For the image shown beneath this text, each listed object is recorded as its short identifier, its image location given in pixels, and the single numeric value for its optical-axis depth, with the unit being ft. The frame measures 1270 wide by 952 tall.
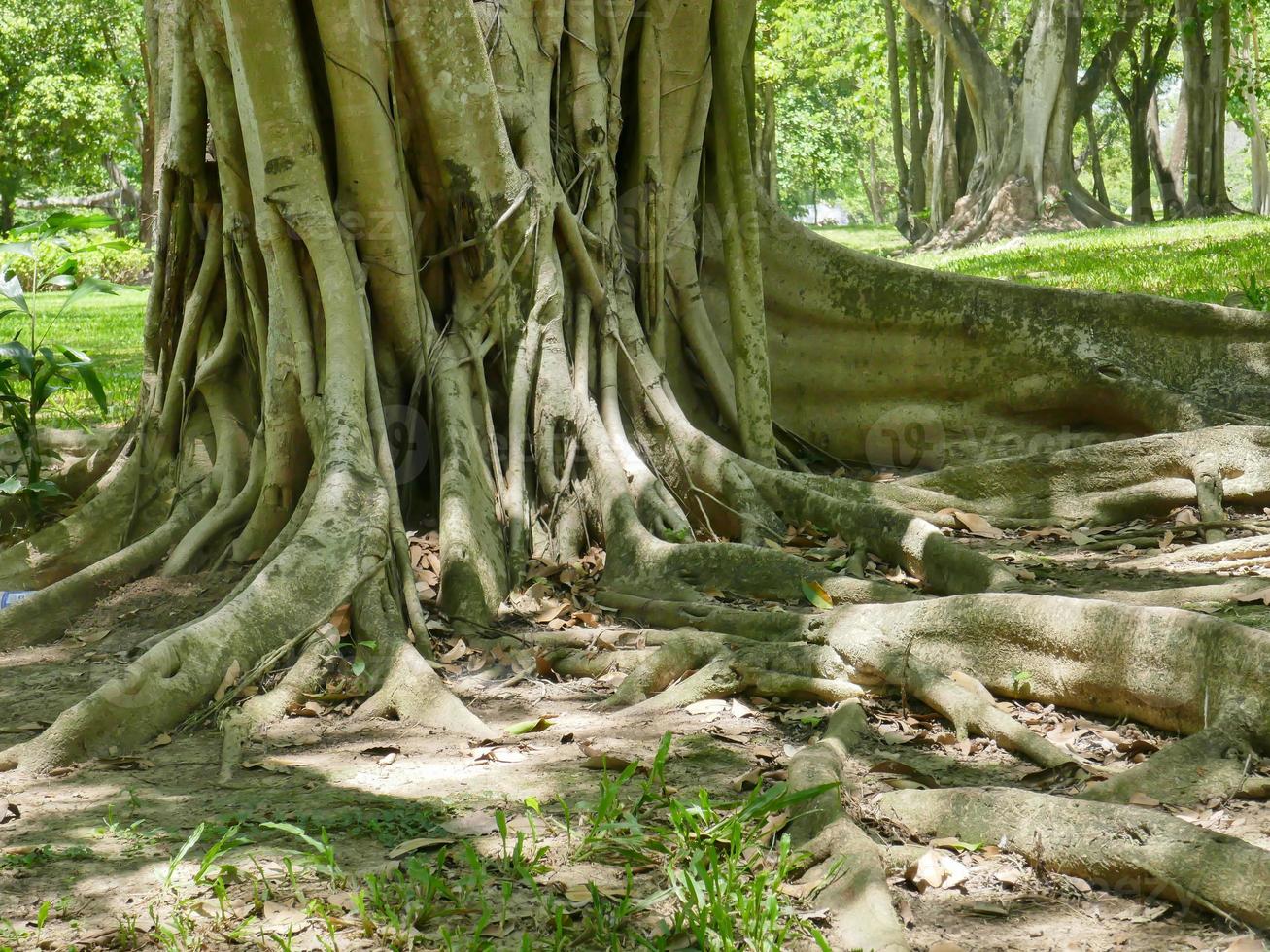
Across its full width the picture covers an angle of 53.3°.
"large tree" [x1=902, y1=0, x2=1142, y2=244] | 63.36
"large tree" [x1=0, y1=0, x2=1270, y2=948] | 13.02
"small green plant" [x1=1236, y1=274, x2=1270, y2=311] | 26.12
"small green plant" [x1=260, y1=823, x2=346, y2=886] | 8.70
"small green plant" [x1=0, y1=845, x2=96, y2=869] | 9.25
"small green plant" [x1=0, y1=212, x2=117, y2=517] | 19.43
